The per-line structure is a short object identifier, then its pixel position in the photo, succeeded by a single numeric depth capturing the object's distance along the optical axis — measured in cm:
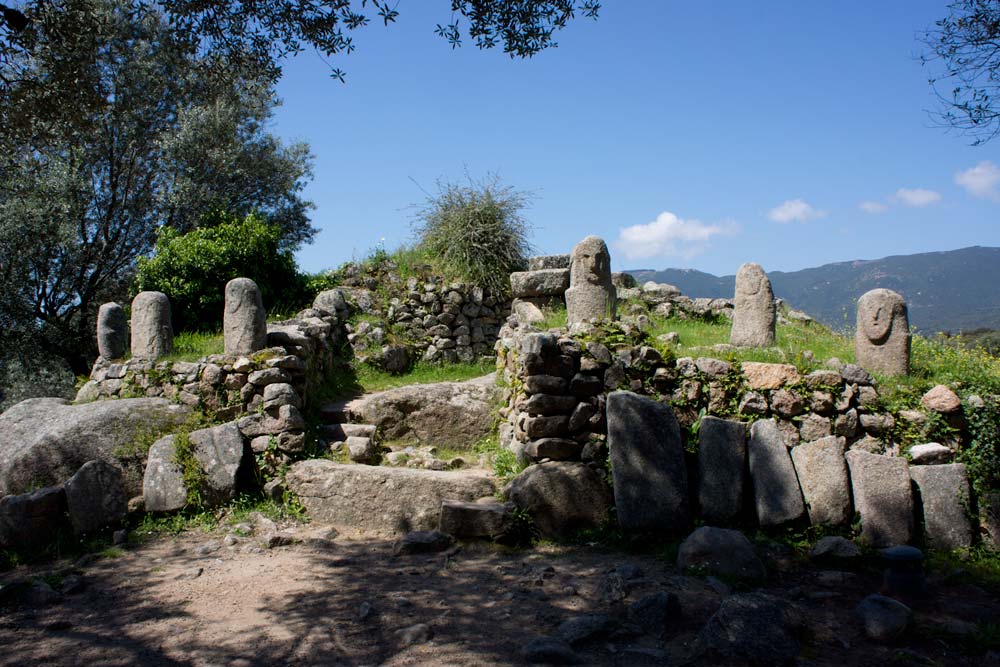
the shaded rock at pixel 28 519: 738
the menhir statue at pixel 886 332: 782
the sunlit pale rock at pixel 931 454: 698
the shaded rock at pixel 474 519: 694
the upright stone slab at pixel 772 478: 669
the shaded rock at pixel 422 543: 691
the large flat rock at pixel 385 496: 755
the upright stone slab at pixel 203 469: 794
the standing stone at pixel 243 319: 925
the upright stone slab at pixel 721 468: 686
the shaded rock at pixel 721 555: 586
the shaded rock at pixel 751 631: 444
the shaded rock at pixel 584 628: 475
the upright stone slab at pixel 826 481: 668
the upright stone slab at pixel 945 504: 648
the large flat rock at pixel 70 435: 816
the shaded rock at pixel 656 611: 494
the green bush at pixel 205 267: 1224
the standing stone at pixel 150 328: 973
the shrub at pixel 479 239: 1373
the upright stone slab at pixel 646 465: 677
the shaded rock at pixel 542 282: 1266
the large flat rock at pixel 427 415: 988
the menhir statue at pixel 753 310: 919
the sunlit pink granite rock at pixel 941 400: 722
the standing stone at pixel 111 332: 1016
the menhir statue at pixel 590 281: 969
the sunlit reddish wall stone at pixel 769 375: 751
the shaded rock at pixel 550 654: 448
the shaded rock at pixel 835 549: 616
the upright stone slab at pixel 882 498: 644
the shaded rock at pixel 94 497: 757
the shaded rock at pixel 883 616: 488
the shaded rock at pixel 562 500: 704
